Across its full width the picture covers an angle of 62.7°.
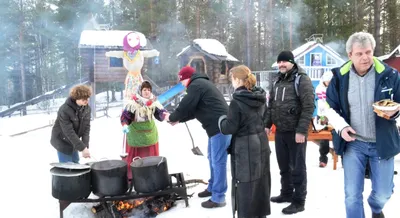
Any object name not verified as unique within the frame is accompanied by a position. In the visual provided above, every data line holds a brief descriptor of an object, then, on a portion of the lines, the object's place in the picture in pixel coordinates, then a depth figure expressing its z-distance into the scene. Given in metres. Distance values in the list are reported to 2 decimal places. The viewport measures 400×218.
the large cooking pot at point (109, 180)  3.88
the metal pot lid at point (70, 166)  3.80
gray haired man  2.74
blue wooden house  16.81
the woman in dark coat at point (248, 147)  3.37
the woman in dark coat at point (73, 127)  4.34
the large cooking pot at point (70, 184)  3.78
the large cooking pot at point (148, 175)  3.95
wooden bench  5.98
